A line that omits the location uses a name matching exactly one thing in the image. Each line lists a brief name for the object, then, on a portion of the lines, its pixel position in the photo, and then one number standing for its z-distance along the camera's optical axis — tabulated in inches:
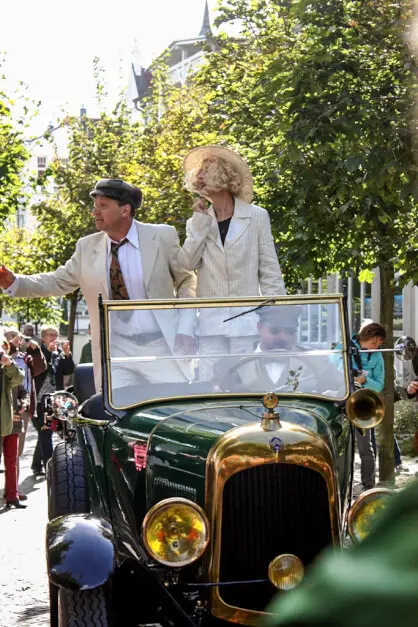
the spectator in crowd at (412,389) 381.1
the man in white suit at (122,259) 254.7
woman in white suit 249.2
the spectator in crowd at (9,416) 432.5
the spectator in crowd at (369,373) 398.9
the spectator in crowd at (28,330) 718.9
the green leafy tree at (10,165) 717.3
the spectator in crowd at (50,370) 546.8
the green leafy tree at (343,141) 368.5
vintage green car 183.3
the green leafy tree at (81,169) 1325.0
